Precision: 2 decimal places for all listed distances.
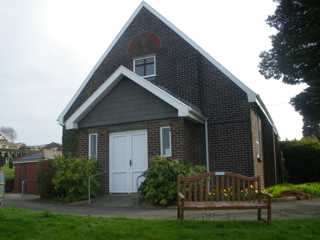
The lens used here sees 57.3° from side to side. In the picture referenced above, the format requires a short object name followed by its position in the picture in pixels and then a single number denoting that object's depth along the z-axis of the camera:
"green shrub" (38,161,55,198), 11.40
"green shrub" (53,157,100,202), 10.60
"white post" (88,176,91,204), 10.46
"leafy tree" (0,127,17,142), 65.64
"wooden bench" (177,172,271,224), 5.68
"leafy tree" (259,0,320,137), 10.74
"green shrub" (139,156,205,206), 9.12
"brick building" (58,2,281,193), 10.98
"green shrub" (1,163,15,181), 19.16
